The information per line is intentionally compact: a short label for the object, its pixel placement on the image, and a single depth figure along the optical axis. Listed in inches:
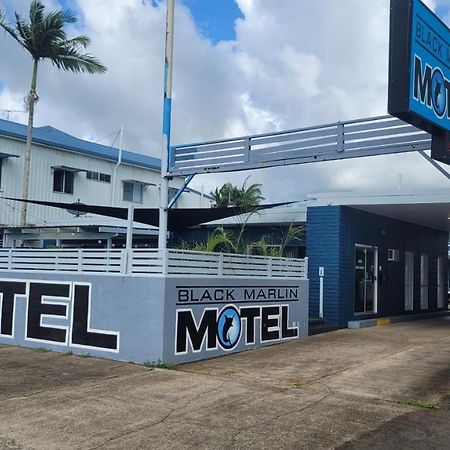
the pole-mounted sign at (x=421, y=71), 266.8
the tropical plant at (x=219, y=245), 503.9
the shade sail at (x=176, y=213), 524.1
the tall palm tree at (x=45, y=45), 855.7
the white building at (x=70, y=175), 977.5
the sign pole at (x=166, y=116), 461.1
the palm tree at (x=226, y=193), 1600.9
